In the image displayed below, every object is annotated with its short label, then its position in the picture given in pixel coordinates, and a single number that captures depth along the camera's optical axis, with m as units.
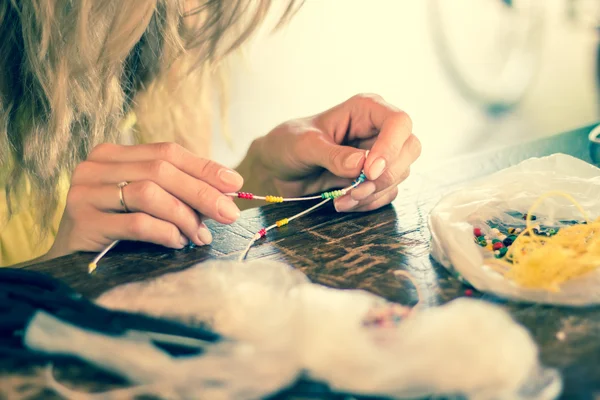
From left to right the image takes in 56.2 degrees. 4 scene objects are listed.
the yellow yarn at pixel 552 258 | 0.56
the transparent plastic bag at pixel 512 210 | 0.56
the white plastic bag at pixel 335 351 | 0.43
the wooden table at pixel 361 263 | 0.48
